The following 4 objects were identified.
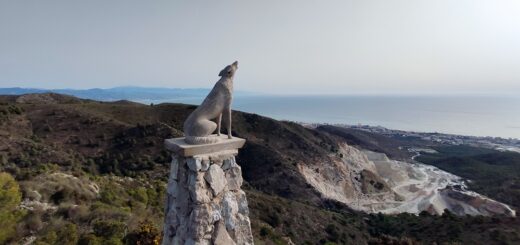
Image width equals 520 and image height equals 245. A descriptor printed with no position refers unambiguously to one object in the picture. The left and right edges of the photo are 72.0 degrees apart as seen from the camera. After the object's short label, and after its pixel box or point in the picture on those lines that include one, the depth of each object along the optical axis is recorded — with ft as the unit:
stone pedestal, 18.65
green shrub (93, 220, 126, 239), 37.61
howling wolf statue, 20.45
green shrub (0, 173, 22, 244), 35.06
